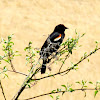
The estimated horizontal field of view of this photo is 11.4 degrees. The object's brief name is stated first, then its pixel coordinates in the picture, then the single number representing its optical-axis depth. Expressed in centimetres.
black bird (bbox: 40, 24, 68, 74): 778
